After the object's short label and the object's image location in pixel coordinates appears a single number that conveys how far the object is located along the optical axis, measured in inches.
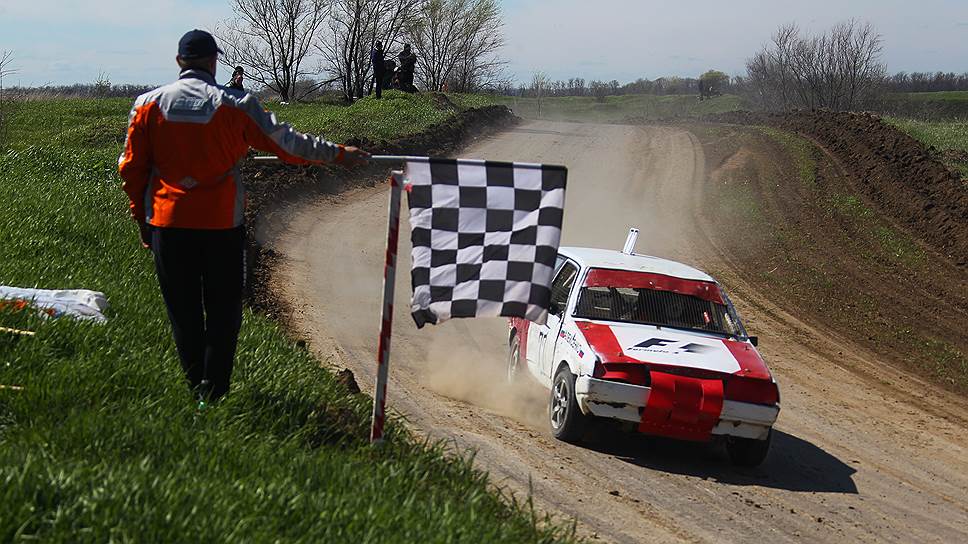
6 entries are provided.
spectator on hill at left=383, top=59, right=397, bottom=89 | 1688.0
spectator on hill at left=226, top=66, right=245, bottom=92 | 821.9
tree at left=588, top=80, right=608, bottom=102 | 4395.9
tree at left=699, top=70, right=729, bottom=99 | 3668.3
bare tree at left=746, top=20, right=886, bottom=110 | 2861.7
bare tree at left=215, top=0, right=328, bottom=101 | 1994.3
